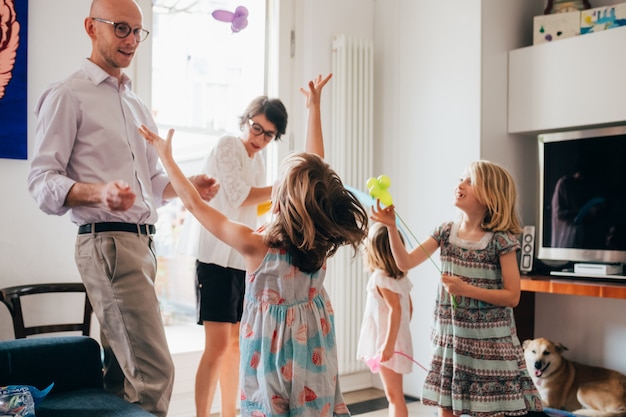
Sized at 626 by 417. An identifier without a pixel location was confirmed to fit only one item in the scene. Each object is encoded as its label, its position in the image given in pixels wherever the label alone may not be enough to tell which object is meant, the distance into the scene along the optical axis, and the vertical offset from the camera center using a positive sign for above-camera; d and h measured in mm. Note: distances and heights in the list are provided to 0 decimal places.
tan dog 3371 -871
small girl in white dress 2957 -480
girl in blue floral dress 1907 -202
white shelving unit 3432 +718
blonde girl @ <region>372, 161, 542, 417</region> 2598 -361
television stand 3157 -367
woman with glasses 2844 -158
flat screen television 3461 +102
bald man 2025 +67
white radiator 4078 +387
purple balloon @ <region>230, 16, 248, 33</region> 3270 +931
